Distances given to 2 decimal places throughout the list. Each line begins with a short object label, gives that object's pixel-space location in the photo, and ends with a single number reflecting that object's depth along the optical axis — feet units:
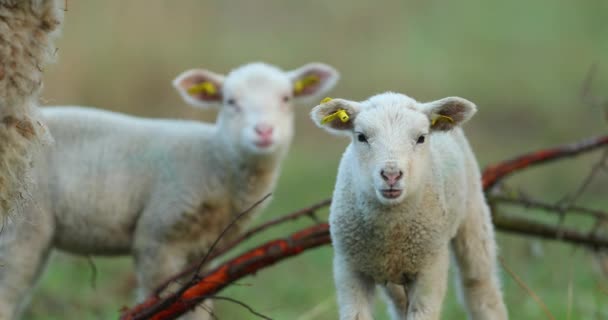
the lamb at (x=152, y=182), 39.45
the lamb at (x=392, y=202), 24.30
